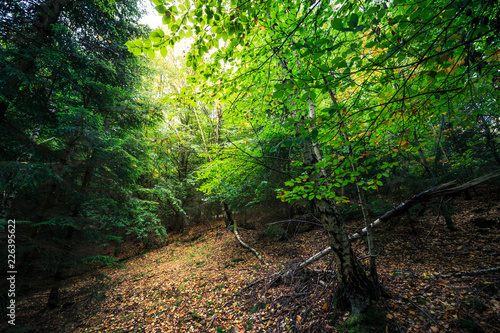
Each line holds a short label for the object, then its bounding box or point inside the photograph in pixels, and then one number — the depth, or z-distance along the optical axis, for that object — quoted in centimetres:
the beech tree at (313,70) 159
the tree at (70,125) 439
